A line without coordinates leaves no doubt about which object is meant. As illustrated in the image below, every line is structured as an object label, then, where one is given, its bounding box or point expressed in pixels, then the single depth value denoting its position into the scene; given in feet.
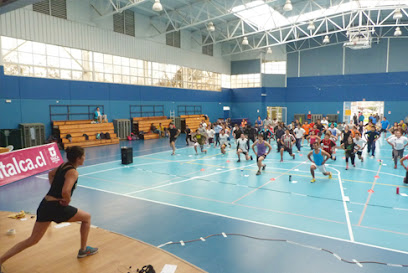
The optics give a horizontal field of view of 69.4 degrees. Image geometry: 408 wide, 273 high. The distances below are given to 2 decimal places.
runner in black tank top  13.52
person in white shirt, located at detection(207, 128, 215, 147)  65.00
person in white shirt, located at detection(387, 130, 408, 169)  42.88
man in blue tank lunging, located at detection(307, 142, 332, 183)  36.55
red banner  35.58
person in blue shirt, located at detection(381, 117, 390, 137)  81.81
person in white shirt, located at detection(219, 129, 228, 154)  57.98
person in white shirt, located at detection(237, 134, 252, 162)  48.73
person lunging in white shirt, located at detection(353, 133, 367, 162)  47.20
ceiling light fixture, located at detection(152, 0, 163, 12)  53.58
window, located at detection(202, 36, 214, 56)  114.60
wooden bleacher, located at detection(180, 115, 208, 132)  104.57
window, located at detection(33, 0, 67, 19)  64.88
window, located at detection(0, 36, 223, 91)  62.64
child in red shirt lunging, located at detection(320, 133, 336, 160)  43.27
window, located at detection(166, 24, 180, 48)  98.43
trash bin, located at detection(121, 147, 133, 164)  47.62
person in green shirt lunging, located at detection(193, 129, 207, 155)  57.82
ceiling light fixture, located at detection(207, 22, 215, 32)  73.36
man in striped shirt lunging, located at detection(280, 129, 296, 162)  50.93
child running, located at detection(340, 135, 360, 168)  43.39
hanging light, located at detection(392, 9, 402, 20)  64.84
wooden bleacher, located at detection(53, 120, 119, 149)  68.54
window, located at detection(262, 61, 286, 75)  130.31
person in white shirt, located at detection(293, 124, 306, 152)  57.93
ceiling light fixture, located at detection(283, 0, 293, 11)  58.52
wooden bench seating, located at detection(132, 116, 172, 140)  87.04
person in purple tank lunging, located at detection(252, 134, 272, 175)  40.79
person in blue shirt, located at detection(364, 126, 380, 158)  50.94
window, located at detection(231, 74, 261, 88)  128.98
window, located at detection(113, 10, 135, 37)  82.01
